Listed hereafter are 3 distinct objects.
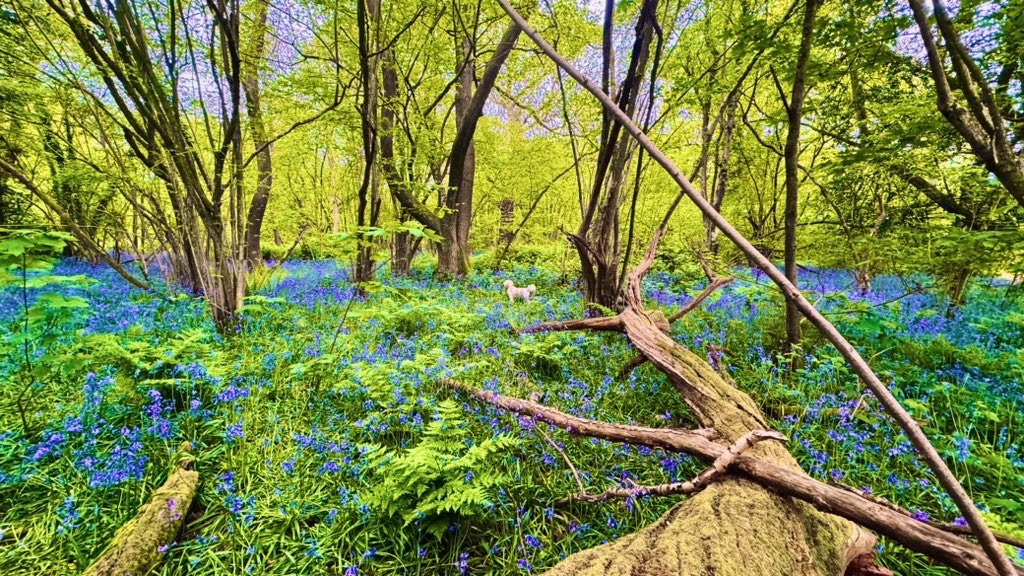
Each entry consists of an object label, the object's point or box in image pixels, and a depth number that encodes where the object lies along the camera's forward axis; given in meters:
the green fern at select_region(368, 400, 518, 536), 1.78
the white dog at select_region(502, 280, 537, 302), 6.41
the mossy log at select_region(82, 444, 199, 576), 1.66
